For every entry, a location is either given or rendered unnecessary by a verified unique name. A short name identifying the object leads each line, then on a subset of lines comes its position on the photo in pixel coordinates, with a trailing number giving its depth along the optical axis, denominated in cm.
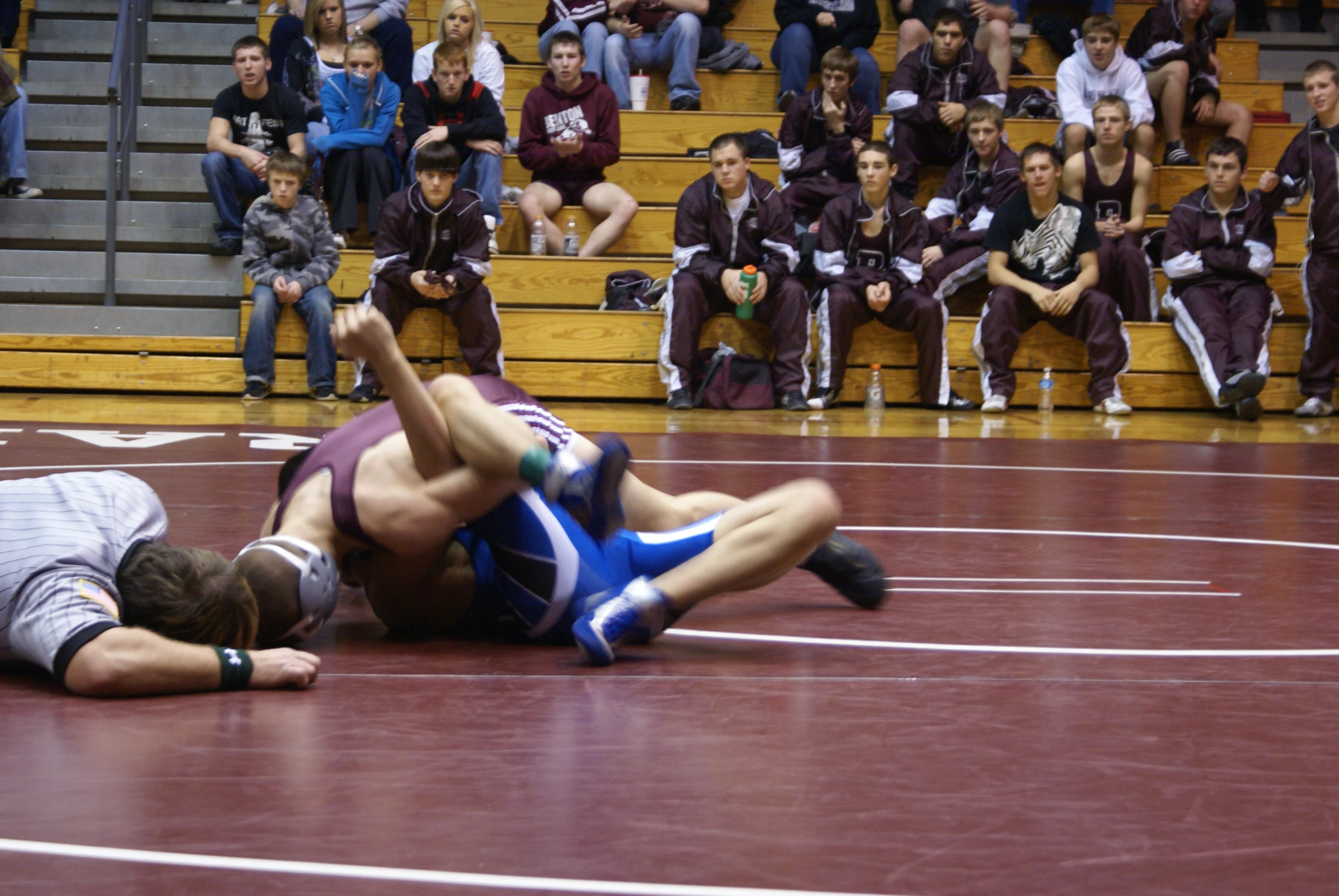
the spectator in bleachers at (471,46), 1691
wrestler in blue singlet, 537
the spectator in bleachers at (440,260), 1495
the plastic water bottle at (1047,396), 1544
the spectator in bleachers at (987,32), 1830
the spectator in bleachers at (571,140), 1661
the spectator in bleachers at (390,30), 1781
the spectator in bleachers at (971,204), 1598
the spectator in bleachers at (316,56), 1716
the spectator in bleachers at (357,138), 1631
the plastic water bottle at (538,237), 1648
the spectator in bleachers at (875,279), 1531
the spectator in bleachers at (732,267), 1513
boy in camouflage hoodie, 1502
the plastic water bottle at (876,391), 1537
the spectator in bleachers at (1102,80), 1730
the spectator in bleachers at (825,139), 1647
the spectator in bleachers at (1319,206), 1545
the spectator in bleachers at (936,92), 1689
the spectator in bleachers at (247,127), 1628
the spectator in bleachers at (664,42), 1834
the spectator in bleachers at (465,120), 1631
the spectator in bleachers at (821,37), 1814
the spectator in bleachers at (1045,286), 1529
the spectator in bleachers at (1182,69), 1805
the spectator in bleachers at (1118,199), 1599
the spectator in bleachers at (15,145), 1708
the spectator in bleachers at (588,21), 1830
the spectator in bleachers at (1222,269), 1529
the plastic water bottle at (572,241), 1670
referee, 468
